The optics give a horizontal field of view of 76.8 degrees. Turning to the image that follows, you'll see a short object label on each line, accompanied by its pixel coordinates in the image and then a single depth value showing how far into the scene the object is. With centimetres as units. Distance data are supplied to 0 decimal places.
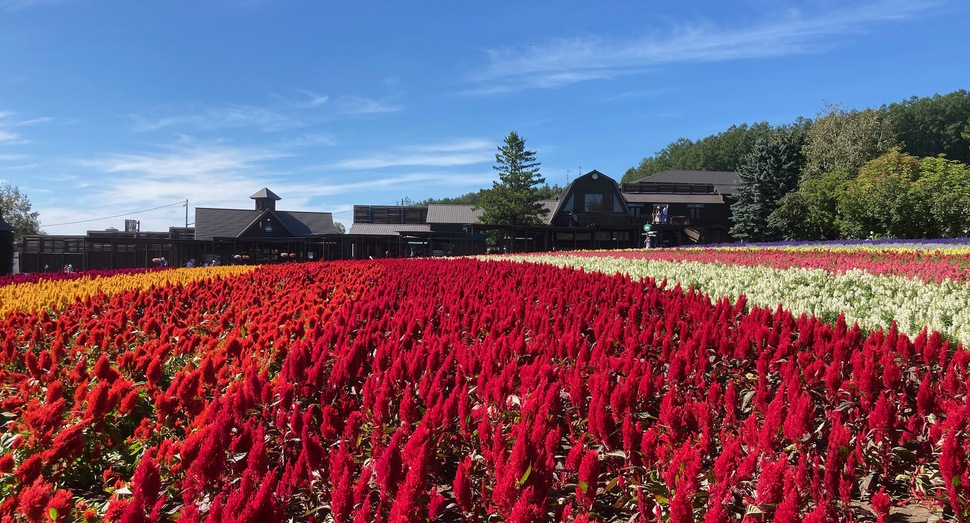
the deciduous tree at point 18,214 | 7210
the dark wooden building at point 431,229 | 3866
